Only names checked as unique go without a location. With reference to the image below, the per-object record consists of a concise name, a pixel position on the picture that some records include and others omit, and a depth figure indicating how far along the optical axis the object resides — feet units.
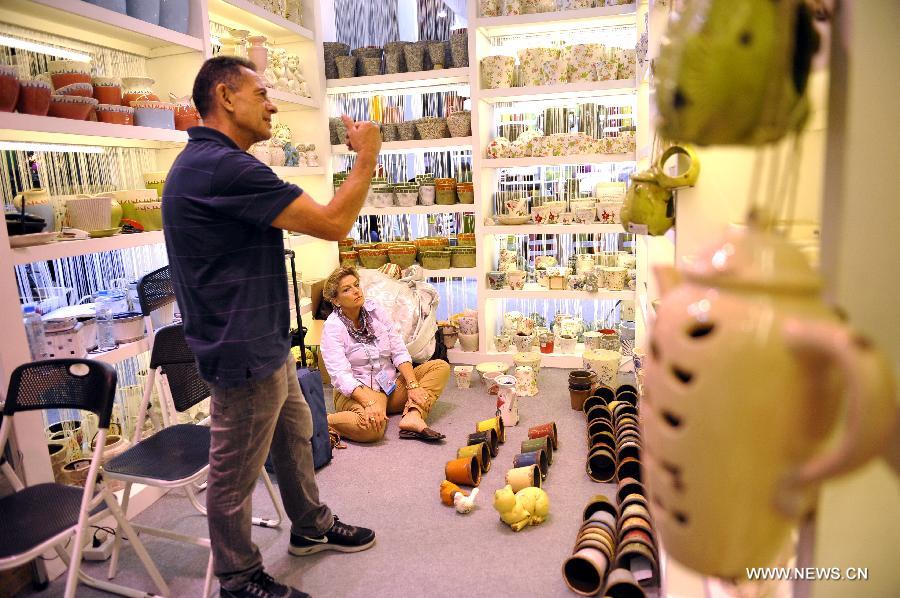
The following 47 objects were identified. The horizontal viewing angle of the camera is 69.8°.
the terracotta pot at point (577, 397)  11.95
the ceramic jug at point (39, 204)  7.99
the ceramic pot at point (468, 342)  15.06
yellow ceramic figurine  8.09
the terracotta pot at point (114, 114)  8.96
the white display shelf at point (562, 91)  13.48
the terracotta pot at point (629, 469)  8.56
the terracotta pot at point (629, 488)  7.89
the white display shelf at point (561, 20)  13.33
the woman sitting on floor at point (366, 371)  11.03
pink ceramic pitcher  1.70
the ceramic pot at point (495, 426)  10.56
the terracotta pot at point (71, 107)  8.27
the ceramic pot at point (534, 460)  9.29
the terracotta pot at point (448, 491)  8.81
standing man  5.85
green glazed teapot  5.24
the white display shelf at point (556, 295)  13.91
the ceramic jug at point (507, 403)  11.35
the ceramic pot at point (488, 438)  10.14
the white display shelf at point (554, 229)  13.92
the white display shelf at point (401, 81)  14.66
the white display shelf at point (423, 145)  14.70
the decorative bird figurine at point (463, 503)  8.59
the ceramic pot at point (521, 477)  8.68
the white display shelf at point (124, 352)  8.62
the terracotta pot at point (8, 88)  7.21
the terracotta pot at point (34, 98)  7.57
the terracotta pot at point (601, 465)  9.30
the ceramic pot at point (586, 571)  6.66
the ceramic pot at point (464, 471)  9.16
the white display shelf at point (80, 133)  7.43
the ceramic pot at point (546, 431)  10.36
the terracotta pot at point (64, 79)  8.48
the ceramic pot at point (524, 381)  12.69
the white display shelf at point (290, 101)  13.52
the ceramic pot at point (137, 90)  9.68
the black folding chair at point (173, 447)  6.91
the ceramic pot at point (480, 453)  9.54
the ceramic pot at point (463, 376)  13.60
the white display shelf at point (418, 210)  14.97
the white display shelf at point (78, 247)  7.47
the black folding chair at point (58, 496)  5.81
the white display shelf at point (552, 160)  13.64
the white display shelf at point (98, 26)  8.37
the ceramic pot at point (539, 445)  9.78
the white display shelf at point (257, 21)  12.52
